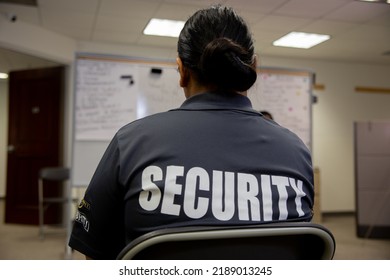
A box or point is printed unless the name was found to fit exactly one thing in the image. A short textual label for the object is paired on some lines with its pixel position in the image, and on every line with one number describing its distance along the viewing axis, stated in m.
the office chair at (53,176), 3.17
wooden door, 3.69
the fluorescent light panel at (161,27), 3.10
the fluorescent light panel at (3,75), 3.79
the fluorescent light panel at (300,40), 3.57
